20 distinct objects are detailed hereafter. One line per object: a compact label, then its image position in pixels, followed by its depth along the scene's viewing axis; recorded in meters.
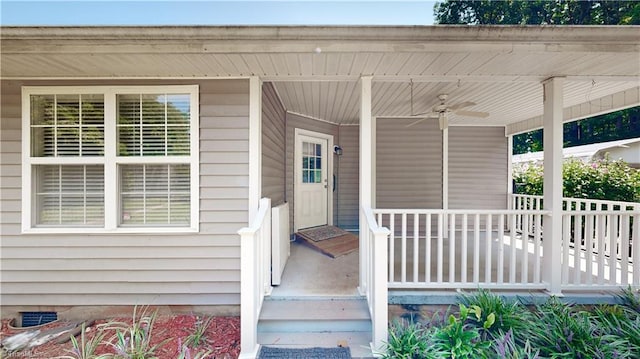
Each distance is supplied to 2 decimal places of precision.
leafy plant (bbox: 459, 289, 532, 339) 2.18
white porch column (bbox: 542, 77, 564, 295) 2.74
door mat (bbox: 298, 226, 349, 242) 4.51
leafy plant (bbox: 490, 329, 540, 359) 1.87
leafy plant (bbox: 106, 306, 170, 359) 2.12
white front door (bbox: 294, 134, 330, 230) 4.74
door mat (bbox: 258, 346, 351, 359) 2.13
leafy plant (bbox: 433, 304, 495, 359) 1.93
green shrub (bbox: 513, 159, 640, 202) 4.78
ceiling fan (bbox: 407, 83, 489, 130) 3.77
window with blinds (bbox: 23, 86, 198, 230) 2.76
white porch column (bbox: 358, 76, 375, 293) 2.73
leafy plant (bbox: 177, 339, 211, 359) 2.02
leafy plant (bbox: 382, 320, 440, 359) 1.96
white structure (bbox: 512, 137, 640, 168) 5.77
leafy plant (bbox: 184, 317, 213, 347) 2.39
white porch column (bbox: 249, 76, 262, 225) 2.77
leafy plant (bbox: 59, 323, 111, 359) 2.16
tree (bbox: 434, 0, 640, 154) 10.73
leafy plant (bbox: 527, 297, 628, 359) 1.89
